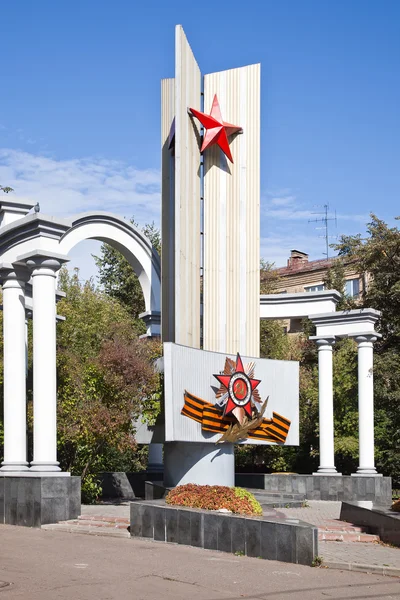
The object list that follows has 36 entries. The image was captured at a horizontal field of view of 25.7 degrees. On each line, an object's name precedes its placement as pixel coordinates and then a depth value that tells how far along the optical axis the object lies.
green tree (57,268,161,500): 21.34
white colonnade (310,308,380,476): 29.23
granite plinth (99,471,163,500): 27.34
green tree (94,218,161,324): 49.53
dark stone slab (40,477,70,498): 18.17
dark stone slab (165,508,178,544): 15.58
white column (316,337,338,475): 29.19
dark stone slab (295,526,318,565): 13.24
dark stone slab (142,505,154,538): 16.09
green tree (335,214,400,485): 31.14
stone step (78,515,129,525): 17.95
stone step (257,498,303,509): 23.14
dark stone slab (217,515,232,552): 14.49
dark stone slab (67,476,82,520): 18.50
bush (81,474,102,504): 23.28
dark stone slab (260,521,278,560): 13.68
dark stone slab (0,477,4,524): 19.09
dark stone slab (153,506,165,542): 15.84
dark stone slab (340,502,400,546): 16.62
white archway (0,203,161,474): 18.91
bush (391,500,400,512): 17.90
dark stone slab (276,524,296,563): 13.43
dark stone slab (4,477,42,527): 18.14
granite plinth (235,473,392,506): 28.28
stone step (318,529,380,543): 17.19
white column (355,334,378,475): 29.23
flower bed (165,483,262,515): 15.94
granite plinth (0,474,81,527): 18.09
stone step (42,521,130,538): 16.59
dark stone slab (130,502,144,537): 16.30
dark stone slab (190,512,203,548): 15.05
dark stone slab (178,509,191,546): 15.34
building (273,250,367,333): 56.16
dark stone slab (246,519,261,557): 13.95
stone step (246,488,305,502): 26.00
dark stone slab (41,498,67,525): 18.00
